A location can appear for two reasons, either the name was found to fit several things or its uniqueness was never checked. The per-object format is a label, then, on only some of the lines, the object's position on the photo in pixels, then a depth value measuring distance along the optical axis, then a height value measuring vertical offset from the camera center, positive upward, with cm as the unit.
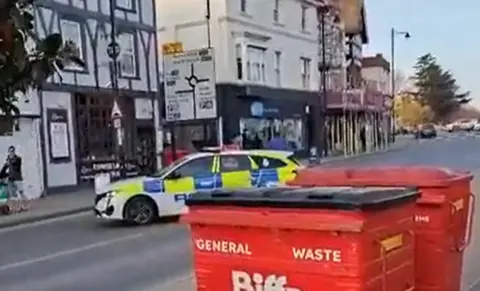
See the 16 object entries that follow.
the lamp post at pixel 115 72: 2544 +155
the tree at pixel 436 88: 11756 +242
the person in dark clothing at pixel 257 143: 3697 -173
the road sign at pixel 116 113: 2288 +3
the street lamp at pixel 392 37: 5879 +553
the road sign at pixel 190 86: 2692 +95
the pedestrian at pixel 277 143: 3459 -172
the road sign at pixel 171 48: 3038 +280
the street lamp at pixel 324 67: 4519 +247
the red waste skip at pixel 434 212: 479 -74
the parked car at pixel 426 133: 7931 -327
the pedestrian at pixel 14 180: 2002 -181
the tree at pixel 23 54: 254 +23
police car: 1556 -153
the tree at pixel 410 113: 11125 -150
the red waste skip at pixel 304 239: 373 -71
